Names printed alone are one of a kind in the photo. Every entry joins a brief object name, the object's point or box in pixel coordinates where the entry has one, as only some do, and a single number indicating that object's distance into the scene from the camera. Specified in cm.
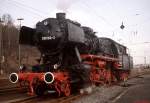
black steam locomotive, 953
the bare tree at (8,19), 5388
